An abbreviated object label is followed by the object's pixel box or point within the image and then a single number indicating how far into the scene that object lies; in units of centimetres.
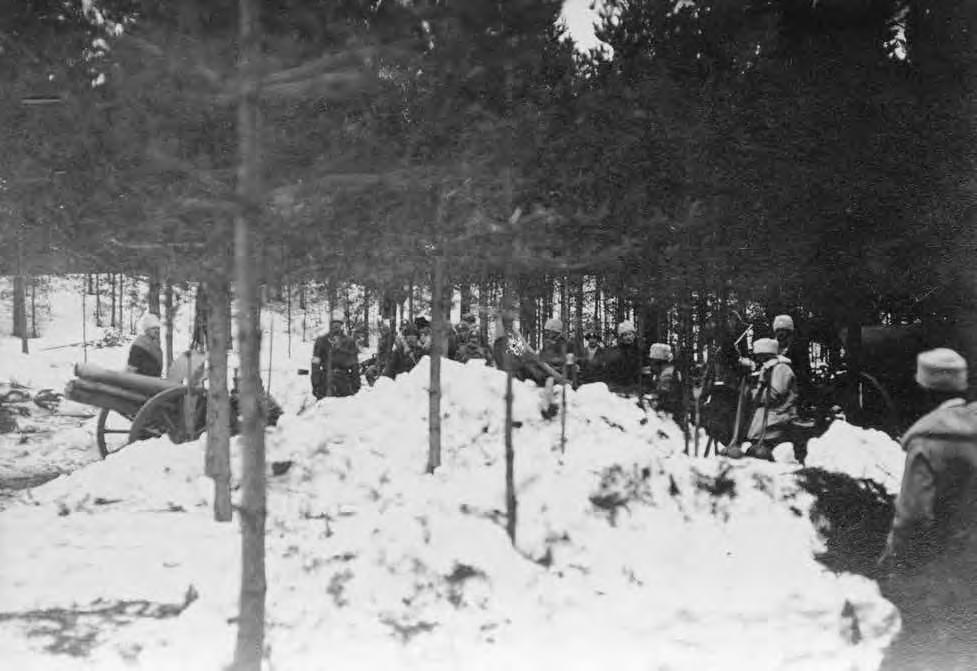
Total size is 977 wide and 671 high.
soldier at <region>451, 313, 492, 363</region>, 1464
